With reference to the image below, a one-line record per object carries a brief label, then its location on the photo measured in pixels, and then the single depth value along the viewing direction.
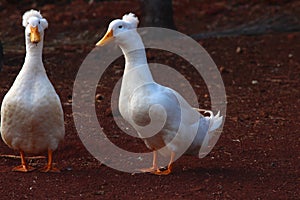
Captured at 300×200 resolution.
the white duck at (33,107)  11.66
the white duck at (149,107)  11.75
